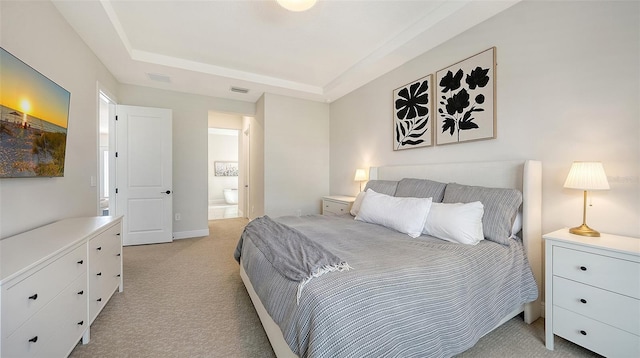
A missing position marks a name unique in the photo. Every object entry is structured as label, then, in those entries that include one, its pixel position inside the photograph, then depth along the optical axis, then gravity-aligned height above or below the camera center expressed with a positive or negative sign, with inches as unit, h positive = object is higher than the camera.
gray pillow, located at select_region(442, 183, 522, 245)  73.8 -10.3
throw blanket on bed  51.0 -19.5
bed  41.9 -24.1
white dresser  40.7 -23.1
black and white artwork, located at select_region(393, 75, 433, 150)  112.7 +30.2
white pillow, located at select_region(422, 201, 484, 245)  72.9 -14.4
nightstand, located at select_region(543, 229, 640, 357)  52.8 -27.2
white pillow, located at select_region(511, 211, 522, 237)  77.9 -15.3
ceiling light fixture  75.8 +54.0
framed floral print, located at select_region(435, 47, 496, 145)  90.2 +30.4
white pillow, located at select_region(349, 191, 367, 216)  118.3 -14.0
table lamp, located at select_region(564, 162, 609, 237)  60.2 -0.9
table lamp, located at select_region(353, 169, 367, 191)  149.3 +0.7
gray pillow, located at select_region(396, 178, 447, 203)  95.0 -5.1
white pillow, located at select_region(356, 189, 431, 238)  83.4 -13.3
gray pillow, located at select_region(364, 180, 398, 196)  113.8 -4.9
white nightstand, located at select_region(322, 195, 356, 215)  144.2 -17.8
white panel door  146.7 +1.2
